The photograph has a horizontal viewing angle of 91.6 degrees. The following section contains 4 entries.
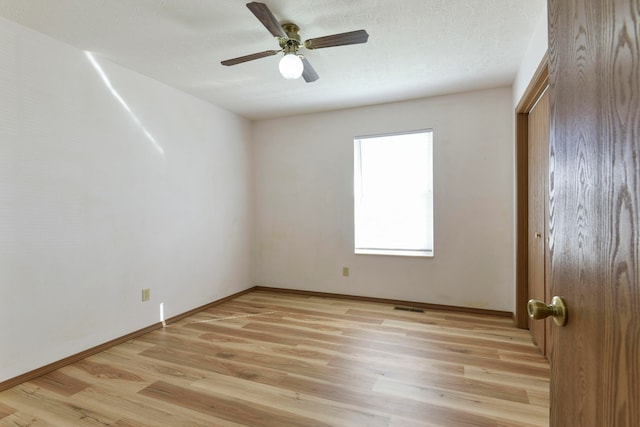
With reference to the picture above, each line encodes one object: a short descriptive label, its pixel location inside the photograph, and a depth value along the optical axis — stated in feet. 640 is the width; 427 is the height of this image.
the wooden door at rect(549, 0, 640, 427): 1.55
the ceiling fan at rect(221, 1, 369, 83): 6.09
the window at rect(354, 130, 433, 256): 12.07
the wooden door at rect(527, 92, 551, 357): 7.70
